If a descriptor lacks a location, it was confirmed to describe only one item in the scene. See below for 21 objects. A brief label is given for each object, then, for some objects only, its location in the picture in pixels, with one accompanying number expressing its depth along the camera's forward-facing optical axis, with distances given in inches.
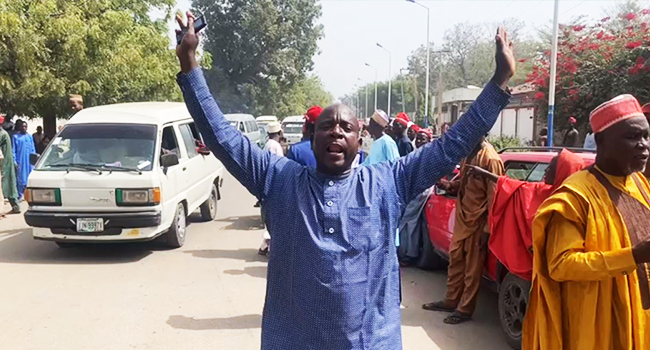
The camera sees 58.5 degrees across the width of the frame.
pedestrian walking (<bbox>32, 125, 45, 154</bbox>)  568.7
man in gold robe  89.4
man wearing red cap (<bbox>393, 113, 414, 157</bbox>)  318.0
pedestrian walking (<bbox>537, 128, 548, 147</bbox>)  514.9
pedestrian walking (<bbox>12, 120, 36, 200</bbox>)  447.5
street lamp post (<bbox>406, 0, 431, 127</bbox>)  1257.1
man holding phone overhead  79.3
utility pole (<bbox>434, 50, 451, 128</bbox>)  1470.0
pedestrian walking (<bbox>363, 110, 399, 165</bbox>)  226.5
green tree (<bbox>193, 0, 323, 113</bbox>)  1685.5
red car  177.5
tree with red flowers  581.9
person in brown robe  189.5
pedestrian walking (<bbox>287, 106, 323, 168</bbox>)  224.5
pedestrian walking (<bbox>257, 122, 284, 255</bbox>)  297.7
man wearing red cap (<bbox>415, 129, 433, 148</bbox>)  358.0
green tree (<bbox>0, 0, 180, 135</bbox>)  443.5
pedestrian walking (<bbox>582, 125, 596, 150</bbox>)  418.1
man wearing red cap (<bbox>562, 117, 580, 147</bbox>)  474.0
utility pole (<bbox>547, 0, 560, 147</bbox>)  549.6
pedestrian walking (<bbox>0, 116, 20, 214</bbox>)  394.9
